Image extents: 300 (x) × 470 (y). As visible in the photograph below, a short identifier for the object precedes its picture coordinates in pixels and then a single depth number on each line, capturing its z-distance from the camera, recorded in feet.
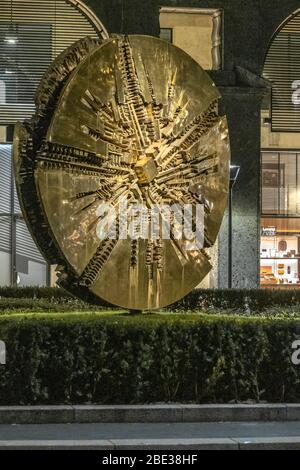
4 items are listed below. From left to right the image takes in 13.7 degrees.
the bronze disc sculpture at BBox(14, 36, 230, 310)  46.85
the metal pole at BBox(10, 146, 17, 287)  93.61
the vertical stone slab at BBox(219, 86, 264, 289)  83.76
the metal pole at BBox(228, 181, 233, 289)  83.07
